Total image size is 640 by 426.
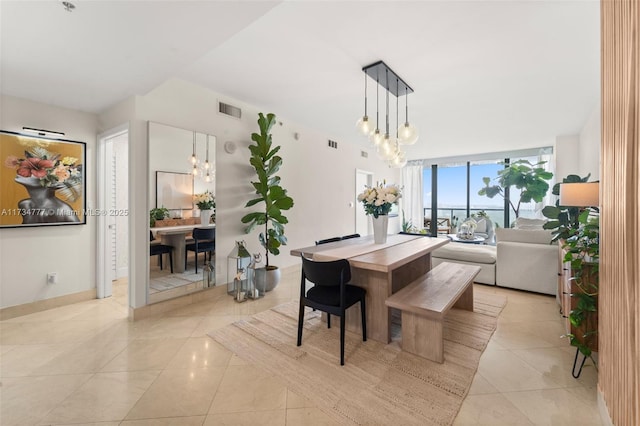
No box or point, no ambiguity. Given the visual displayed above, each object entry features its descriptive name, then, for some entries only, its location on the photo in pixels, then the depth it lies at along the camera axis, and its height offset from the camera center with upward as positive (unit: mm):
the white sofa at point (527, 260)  3436 -659
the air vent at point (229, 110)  3562 +1375
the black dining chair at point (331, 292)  2039 -696
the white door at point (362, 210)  6556 +19
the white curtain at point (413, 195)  8383 +500
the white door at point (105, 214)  3332 -51
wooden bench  2013 -754
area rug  1575 -1154
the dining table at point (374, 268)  2207 -540
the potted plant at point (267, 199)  3641 +159
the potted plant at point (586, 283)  1787 -510
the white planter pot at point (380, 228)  3016 -195
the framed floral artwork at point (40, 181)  2756 +320
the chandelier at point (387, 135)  2805 +919
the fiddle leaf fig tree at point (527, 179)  5539 +671
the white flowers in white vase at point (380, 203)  2809 +78
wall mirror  2953 +63
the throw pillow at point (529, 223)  4289 -198
